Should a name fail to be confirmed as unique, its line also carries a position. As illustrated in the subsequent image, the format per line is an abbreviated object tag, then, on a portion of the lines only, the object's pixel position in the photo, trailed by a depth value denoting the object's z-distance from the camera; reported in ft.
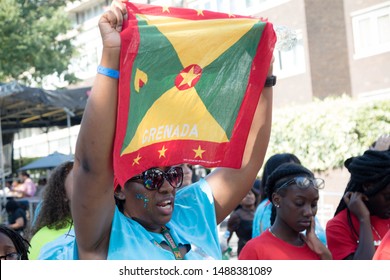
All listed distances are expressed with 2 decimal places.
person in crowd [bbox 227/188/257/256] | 24.59
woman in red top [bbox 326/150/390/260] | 14.65
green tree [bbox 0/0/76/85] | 70.03
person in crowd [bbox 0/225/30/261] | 9.92
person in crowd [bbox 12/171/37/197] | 60.85
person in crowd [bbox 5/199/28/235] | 34.81
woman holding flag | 8.46
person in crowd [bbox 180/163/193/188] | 20.97
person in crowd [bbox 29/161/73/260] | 15.02
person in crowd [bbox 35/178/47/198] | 64.06
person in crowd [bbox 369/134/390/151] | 17.88
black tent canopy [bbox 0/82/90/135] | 51.02
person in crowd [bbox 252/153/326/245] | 16.33
